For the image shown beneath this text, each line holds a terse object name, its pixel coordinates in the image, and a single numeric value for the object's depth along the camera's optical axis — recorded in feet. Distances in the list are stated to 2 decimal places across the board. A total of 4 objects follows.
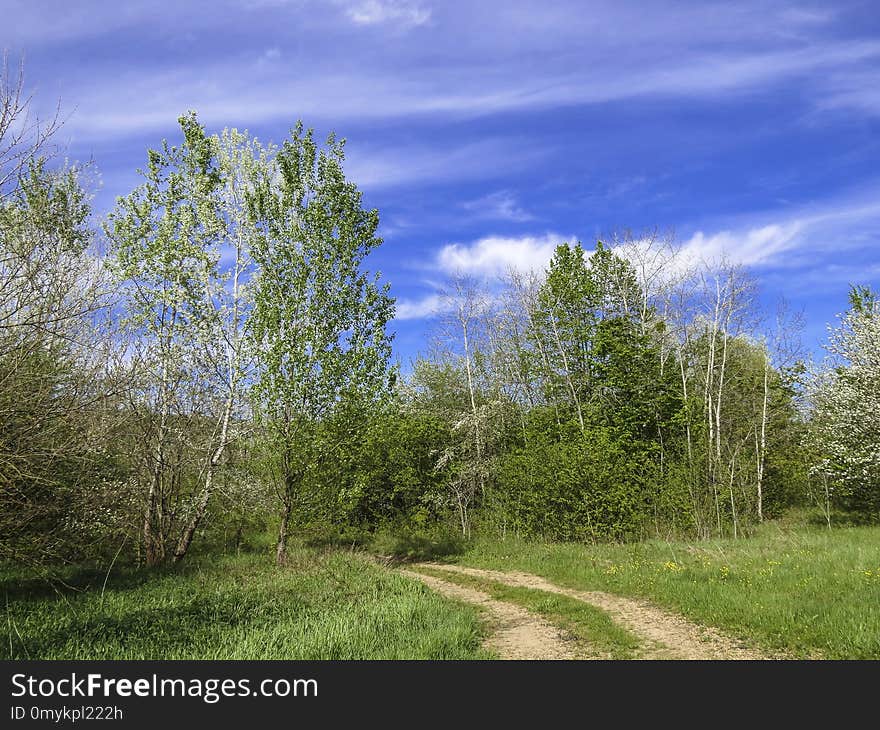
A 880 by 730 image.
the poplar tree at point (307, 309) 48.21
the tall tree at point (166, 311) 49.70
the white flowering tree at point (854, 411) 66.49
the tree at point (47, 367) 24.86
